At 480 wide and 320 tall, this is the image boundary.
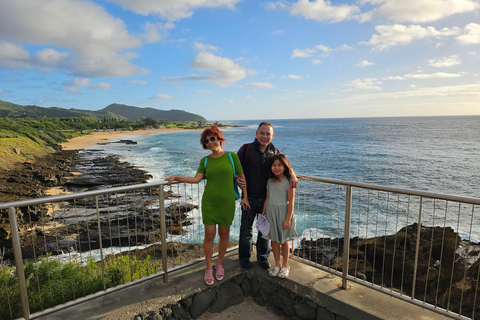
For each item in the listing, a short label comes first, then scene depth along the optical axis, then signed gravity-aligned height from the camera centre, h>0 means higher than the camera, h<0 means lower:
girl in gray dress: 3.46 -1.00
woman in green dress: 3.37 -0.68
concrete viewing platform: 3.08 -1.99
